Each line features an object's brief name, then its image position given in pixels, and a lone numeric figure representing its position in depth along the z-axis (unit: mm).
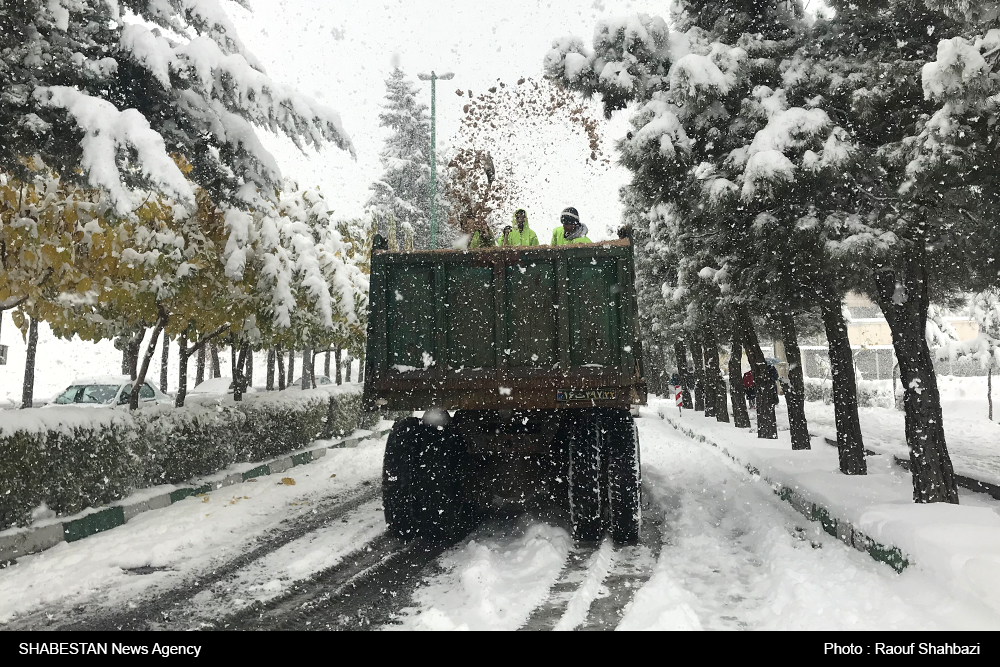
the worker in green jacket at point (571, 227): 7969
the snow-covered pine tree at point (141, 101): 5914
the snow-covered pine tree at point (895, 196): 6918
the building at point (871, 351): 45781
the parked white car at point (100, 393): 16592
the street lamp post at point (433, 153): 24053
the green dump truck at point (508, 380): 6746
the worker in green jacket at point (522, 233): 8070
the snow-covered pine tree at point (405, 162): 42000
